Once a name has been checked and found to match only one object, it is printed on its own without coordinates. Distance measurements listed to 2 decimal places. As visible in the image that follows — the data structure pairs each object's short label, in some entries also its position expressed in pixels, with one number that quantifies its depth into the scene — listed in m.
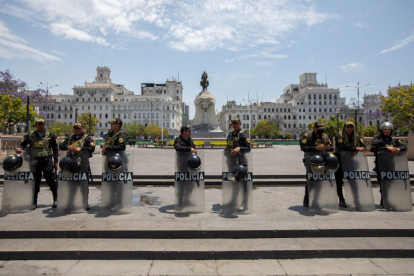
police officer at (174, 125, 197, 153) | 6.22
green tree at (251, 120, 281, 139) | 92.12
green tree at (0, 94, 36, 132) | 25.95
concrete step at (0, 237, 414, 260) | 4.38
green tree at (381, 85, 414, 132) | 27.89
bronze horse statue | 48.62
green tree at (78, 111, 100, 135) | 73.07
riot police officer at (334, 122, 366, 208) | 6.45
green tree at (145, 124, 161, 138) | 89.81
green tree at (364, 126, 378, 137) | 63.00
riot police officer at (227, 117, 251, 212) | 6.12
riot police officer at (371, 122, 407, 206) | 6.41
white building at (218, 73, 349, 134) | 116.69
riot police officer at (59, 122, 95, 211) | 6.18
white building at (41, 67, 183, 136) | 108.31
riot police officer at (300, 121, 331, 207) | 6.23
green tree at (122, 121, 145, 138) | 90.94
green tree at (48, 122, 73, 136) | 86.86
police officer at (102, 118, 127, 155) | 6.02
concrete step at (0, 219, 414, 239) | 4.91
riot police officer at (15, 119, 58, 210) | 6.38
